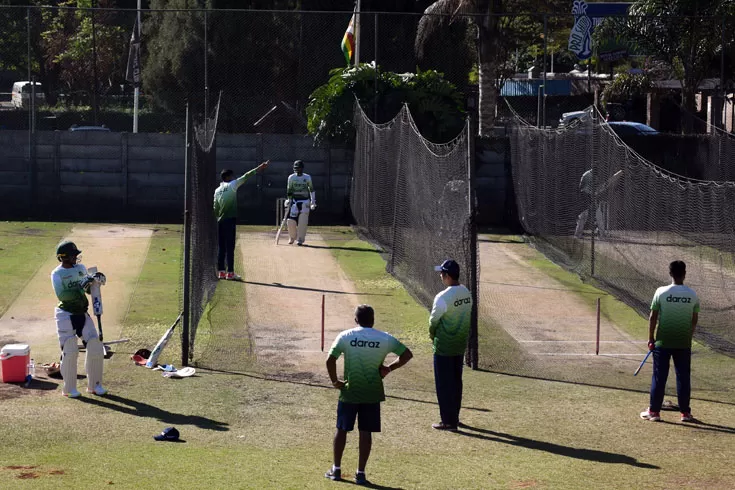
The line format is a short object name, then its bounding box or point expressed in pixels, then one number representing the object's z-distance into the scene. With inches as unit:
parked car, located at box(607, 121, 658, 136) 1461.9
